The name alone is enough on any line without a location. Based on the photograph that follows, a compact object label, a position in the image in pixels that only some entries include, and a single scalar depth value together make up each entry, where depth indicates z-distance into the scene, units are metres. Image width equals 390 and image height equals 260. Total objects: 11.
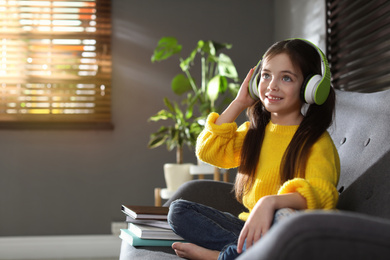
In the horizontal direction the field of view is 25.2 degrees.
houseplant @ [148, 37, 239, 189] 4.49
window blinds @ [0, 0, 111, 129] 5.18
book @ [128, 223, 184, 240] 2.64
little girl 2.40
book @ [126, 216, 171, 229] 2.66
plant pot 4.49
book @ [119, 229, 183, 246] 2.65
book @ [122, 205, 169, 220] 2.67
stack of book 2.64
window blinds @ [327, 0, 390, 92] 3.31
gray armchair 1.55
